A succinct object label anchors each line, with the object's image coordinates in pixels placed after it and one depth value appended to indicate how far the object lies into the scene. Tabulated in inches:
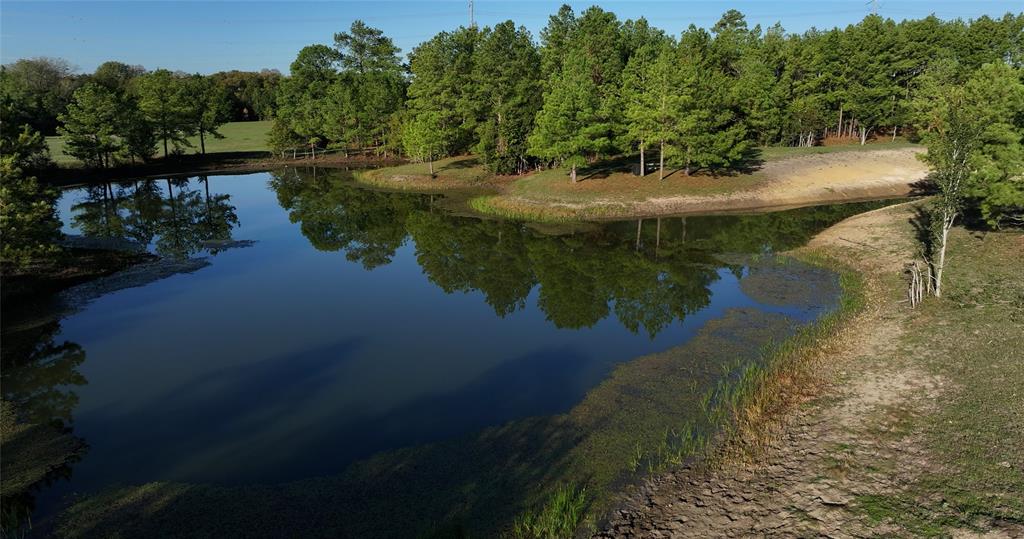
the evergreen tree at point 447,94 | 2945.4
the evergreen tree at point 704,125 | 2134.6
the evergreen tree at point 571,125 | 2220.7
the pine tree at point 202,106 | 3681.1
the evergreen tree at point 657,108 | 2146.9
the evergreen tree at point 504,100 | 2709.2
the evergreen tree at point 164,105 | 3432.6
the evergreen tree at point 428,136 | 2795.3
